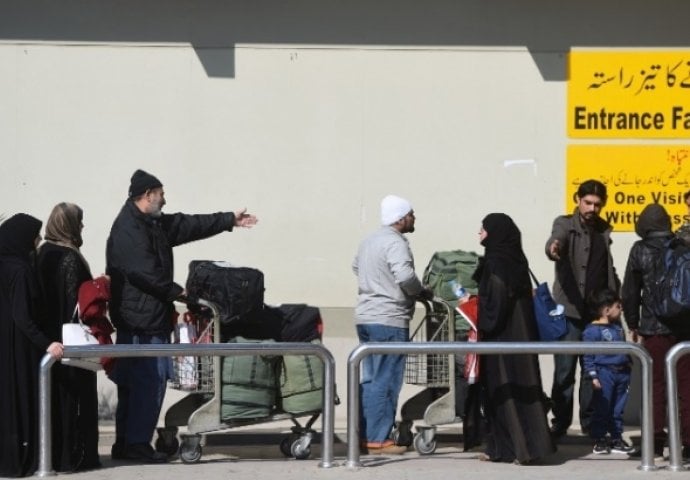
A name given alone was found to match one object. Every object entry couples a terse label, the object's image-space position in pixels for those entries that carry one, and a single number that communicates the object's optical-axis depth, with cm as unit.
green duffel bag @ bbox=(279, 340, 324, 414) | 1912
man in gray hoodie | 1947
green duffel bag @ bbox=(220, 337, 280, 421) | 1886
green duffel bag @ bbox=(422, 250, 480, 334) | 2009
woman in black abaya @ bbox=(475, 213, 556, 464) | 1830
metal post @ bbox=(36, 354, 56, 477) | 1684
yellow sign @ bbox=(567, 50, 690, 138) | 2386
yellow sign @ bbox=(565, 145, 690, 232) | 2380
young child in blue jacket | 1944
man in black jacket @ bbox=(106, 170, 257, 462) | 1861
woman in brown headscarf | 1756
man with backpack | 1873
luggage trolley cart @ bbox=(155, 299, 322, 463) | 1878
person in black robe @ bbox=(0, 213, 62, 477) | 1723
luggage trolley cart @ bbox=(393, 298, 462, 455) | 1962
